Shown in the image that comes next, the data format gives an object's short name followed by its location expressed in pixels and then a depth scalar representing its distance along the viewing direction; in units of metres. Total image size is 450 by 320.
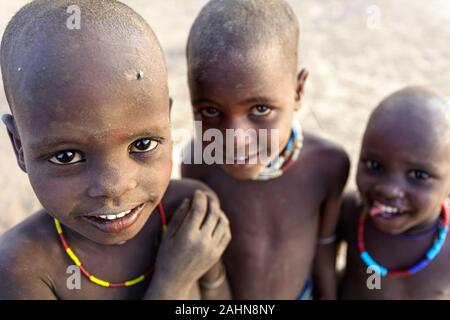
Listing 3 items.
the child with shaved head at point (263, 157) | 0.62
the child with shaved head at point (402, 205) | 0.69
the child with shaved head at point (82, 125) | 0.48
